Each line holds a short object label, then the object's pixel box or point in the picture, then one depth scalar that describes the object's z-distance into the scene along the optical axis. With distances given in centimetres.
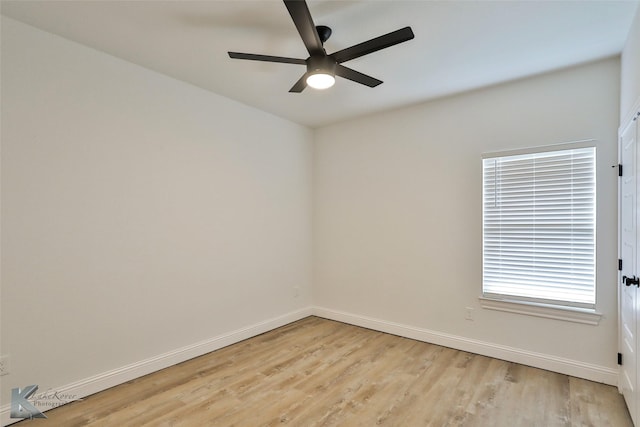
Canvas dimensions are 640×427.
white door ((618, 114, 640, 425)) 212
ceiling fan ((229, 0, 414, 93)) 171
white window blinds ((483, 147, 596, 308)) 280
